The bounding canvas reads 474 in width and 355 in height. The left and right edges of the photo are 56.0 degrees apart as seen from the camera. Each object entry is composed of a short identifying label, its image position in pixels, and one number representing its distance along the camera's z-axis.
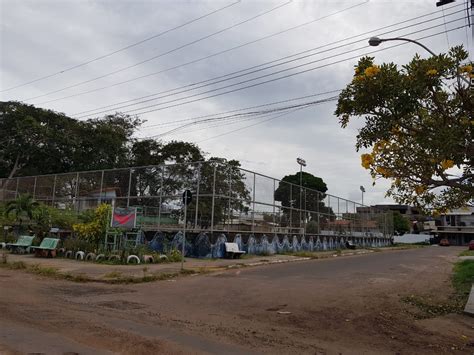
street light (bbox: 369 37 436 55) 12.57
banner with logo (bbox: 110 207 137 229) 20.28
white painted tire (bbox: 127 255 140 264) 18.22
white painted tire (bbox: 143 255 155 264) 18.53
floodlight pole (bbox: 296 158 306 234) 47.52
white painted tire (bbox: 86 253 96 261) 19.15
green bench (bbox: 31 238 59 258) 20.61
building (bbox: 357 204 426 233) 107.12
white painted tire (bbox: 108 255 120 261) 18.47
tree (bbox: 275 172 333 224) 30.34
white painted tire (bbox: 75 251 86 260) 19.61
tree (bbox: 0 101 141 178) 44.09
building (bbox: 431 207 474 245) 92.60
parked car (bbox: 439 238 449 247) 76.25
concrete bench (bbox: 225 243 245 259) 22.22
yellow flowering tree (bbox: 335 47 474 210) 7.46
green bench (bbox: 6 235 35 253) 22.22
